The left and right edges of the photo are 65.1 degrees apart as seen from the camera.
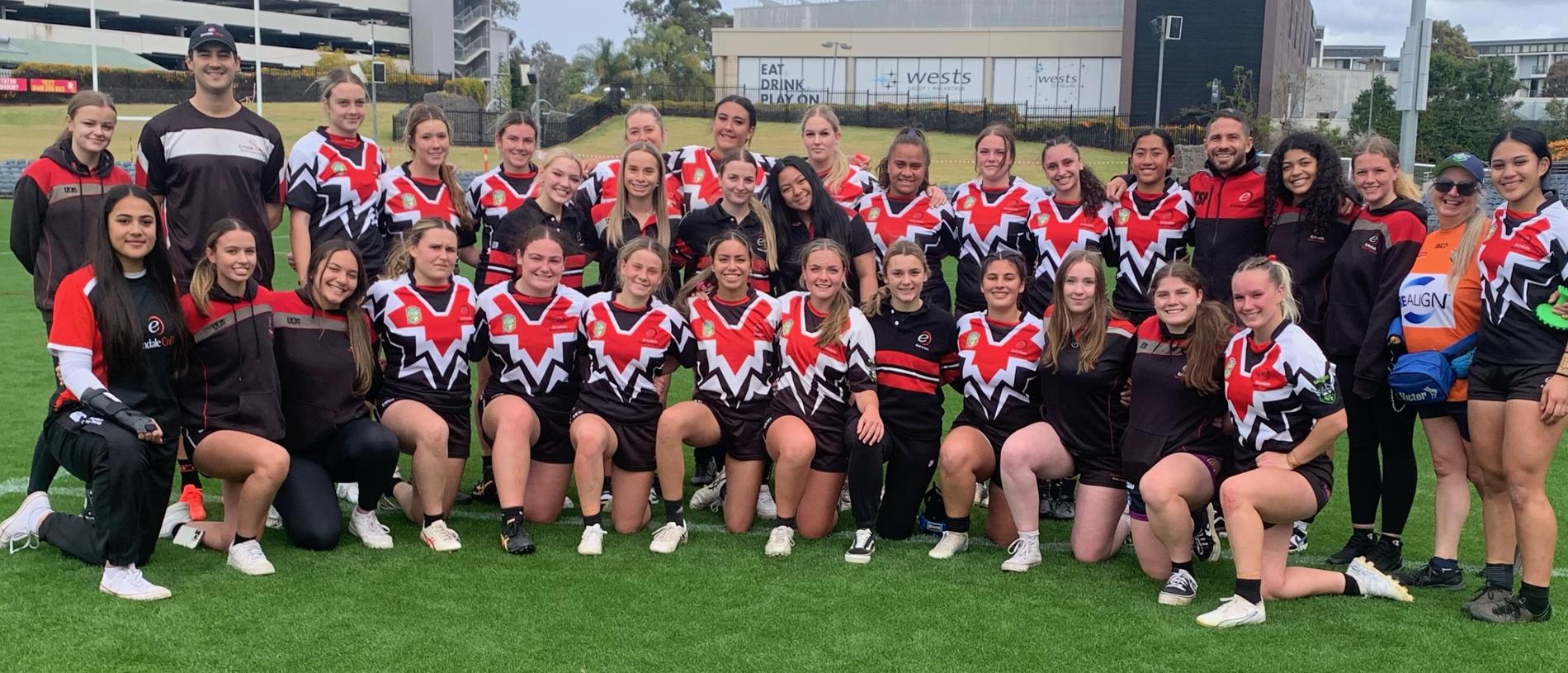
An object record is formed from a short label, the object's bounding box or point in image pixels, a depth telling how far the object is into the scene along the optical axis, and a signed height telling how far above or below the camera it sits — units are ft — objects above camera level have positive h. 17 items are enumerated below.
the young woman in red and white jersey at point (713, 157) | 19.13 +0.84
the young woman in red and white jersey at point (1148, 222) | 17.40 +0.00
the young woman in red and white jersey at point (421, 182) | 18.08 +0.30
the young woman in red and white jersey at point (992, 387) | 15.40 -2.16
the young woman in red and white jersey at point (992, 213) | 18.48 +0.07
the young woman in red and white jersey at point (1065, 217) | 17.97 +0.04
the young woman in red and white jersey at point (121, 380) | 12.73 -1.96
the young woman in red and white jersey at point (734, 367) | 16.14 -2.08
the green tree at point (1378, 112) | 120.06 +11.67
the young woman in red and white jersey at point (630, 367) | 16.03 -2.08
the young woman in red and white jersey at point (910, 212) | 18.85 +0.06
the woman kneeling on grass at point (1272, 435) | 12.92 -2.25
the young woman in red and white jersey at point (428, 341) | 15.80 -1.79
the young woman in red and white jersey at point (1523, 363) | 12.37 -1.32
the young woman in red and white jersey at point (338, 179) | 17.63 +0.29
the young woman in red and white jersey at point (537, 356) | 16.20 -1.99
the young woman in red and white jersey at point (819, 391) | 15.70 -2.31
